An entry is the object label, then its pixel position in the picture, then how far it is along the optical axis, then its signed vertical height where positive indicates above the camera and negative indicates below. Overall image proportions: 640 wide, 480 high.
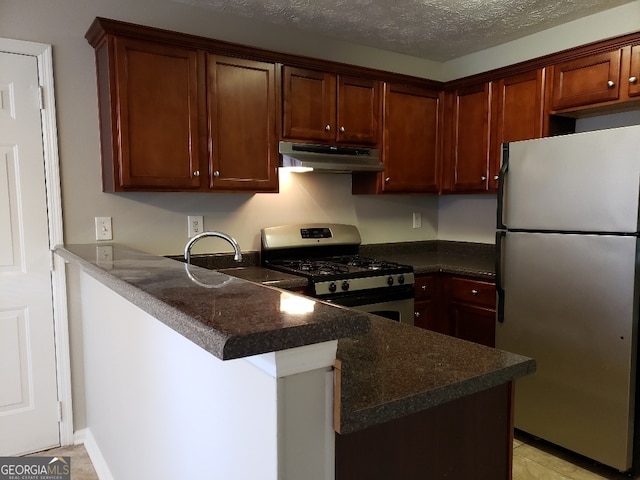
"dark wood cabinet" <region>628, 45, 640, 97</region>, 2.48 +0.73
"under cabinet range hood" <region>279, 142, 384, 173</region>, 2.80 +0.33
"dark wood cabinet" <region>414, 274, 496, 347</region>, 2.97 -0.68
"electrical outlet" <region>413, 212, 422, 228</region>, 3.89 -0.11
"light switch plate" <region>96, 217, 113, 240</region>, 2.58 -0.10
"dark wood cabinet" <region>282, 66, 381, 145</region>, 2.85 +0.67
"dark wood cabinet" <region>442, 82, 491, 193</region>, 3.27 +0.50
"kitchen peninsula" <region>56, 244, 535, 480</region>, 0.76 -0.38
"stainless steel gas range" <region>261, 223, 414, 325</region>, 2.71 -0.38
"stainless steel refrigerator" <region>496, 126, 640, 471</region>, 2.16 -0.40
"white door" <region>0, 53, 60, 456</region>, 2.37 -0.36
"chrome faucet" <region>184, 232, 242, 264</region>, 1.72 -0.14
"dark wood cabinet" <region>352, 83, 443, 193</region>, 3.28 +0.48
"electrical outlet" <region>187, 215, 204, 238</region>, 2.85 -0.10
